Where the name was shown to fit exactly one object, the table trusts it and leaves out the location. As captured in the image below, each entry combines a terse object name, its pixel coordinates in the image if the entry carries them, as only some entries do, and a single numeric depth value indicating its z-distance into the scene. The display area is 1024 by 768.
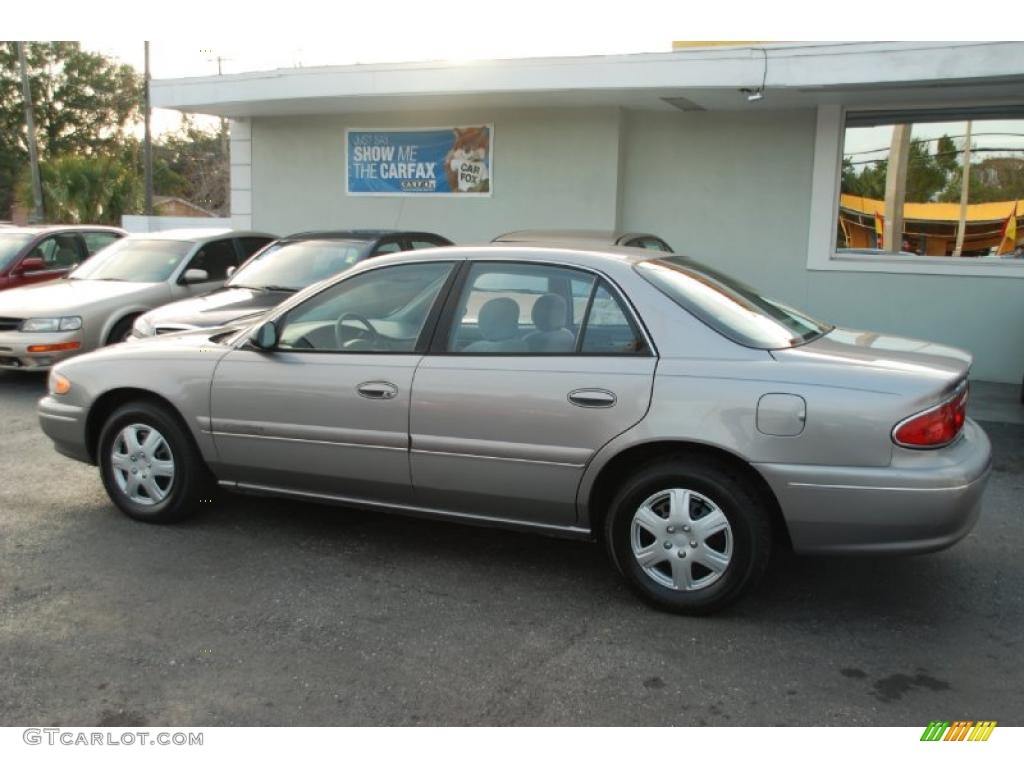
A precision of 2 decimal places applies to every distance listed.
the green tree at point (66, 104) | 38.94
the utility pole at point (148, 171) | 29.25
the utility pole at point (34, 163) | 24.70
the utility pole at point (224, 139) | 47.22
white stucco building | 9.20
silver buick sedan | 3.68
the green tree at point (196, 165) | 47.78
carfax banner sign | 11.83
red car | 10.48
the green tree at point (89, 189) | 23.80
